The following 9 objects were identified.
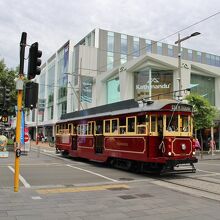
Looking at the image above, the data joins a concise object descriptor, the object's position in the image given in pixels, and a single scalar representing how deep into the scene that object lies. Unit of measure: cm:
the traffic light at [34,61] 1084
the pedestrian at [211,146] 3154
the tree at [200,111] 2991
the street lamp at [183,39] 2169
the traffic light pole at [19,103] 1047
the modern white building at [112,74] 3500
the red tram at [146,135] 1466
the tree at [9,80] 3334
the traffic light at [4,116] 2323
